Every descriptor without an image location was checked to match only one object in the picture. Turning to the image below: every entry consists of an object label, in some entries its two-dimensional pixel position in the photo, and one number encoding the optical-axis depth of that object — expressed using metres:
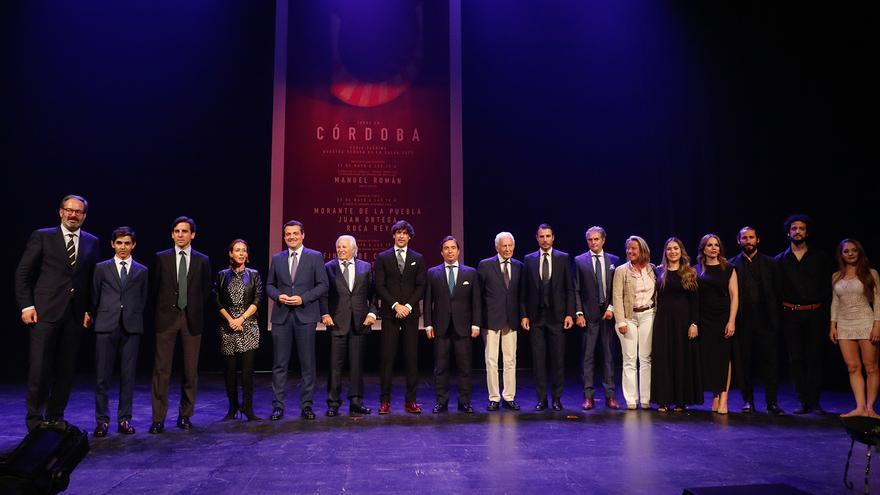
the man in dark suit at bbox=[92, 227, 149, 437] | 3.84
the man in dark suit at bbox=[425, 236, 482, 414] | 4.60
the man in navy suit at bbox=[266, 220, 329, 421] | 4.34
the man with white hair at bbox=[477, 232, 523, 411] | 4.69
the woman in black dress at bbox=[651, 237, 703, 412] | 4.53
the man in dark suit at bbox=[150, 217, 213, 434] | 3.98
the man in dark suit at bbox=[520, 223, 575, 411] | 4.73
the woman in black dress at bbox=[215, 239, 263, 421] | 4.17
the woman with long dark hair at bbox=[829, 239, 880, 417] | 4.30
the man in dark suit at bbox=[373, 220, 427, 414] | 4.52
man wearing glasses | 3.71
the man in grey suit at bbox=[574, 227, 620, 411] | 4.74
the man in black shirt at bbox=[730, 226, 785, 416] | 4.65
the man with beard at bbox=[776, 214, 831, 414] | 4.61
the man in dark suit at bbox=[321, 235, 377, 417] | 4.45
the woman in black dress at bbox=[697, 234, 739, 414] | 4.55
